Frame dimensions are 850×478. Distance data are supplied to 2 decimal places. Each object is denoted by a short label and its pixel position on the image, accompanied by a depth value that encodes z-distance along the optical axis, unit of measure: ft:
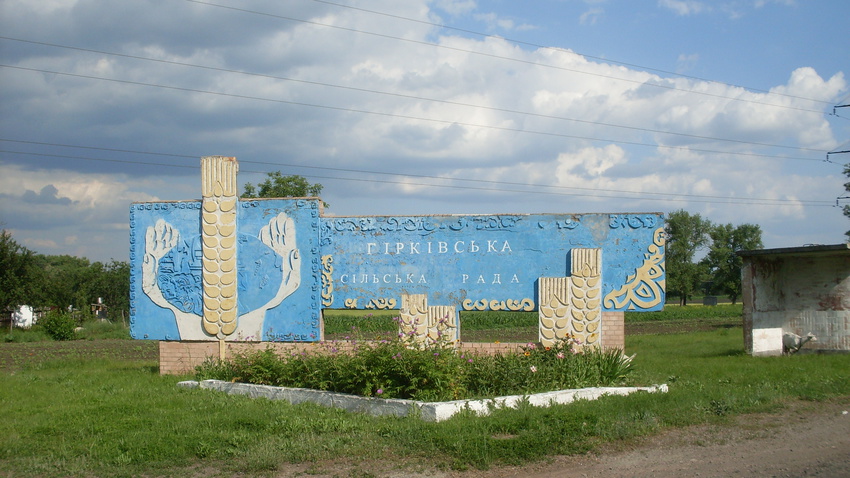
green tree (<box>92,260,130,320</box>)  205.57
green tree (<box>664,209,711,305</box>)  262.26
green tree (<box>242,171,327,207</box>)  133.18
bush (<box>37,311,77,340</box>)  119.14
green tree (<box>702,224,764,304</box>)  254.06
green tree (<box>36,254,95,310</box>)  164.93
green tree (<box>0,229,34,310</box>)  136.95
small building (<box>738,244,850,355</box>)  59.31
